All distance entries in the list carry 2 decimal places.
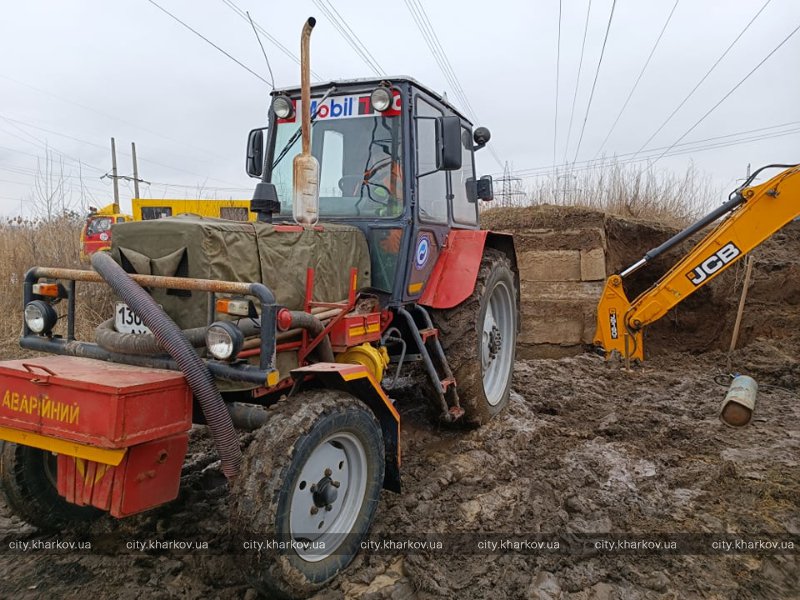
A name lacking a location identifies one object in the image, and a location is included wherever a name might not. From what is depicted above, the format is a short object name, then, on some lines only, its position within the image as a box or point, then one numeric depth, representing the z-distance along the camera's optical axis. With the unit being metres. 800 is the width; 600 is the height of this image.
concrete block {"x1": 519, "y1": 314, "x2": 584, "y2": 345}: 8.26
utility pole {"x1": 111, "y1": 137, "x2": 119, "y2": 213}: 28.12
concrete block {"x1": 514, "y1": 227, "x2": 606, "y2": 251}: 8.27
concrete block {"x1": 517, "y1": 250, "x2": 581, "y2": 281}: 8.32
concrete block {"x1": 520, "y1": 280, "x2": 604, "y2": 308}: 8.20
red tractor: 2.27
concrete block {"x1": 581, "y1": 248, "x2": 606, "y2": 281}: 8.24
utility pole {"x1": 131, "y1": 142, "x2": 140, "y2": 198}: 31.57
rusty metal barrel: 4.75
